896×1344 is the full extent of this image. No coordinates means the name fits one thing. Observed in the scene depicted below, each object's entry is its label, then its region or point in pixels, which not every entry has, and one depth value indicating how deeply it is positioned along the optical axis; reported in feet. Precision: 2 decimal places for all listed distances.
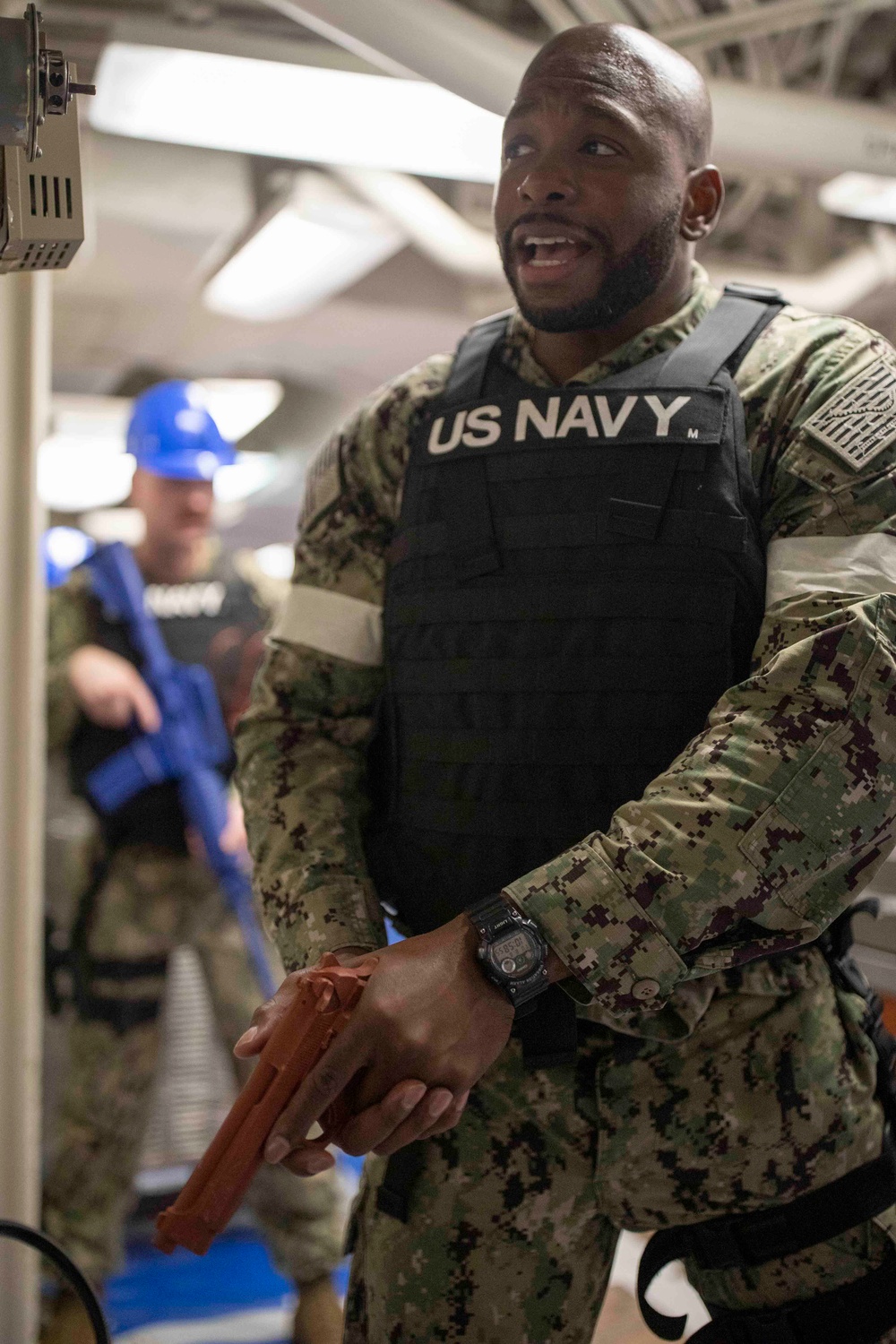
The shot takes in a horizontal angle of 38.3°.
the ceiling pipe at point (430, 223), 11.42
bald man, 3.35
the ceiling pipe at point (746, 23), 8.14
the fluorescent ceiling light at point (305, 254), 11.91
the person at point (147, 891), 8.38
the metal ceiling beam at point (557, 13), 7.84
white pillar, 6.52
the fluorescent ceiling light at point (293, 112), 8.55
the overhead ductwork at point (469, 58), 6.37
